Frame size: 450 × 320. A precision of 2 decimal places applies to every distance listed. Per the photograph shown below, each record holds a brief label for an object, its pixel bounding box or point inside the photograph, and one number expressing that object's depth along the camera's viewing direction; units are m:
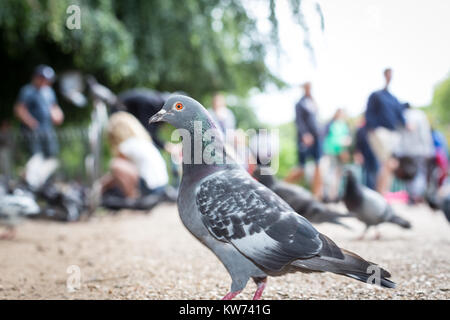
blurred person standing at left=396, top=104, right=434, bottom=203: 3.48
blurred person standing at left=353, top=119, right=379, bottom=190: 4.30
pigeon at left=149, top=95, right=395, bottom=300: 1.73
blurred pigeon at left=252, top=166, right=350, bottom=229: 2.93
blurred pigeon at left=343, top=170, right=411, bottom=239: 3.85
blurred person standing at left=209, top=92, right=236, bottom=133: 6.92
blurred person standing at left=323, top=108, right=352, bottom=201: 6.32
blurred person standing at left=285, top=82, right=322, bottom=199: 3.48
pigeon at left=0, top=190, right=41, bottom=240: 4.94
